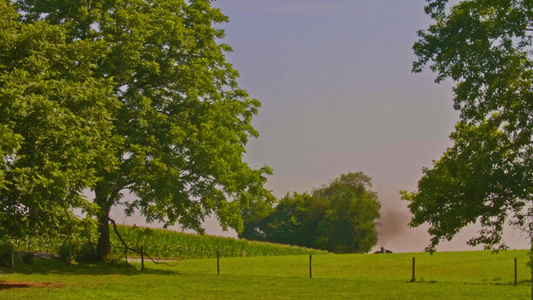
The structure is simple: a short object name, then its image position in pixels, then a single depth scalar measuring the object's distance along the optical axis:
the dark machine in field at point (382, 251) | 75.12
